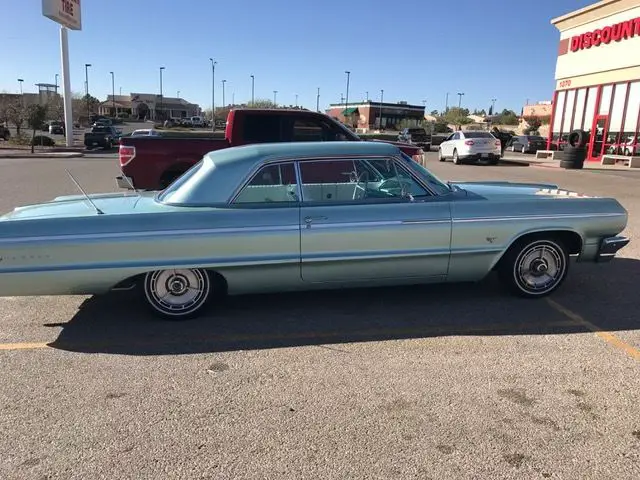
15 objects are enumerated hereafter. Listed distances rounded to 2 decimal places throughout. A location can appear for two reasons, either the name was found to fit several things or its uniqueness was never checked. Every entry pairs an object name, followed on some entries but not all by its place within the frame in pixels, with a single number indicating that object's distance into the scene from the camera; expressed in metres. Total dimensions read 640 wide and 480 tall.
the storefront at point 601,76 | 24.65
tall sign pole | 30.28
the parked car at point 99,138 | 36.44
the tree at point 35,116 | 33.03
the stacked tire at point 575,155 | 22.63
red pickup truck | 8.90
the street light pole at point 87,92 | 88.57
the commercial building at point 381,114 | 92.49
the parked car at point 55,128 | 56.56
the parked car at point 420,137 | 40.72
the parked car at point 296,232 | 4.26
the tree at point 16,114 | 35.13
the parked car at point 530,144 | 38.31
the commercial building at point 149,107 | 114.75
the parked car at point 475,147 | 24.25
